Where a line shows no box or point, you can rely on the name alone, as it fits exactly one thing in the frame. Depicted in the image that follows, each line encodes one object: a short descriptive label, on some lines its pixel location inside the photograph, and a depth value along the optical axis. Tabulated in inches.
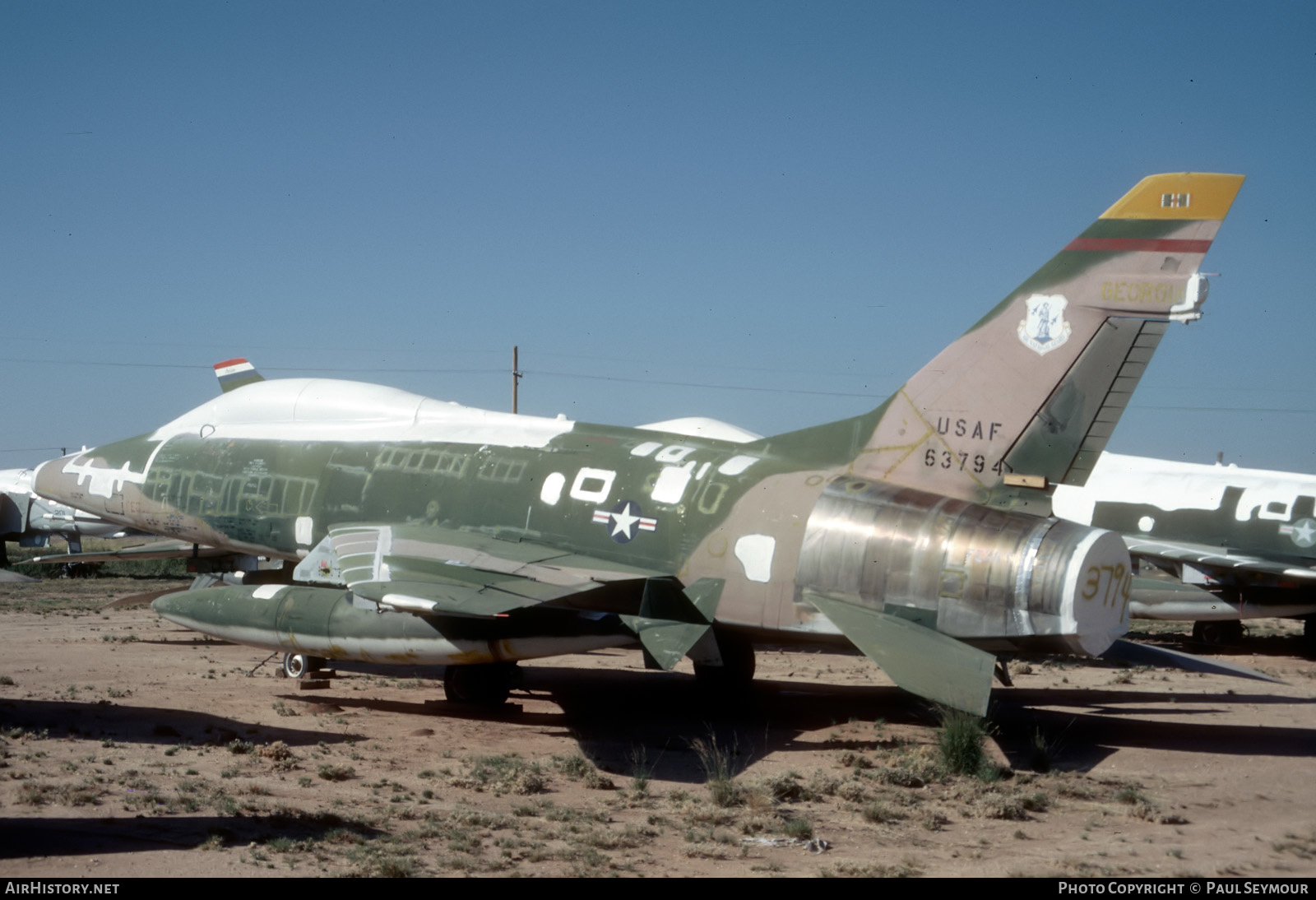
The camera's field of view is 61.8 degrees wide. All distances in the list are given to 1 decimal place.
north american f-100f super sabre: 450.6
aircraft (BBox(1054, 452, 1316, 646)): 892.0
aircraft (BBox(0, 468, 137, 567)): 1507.1
